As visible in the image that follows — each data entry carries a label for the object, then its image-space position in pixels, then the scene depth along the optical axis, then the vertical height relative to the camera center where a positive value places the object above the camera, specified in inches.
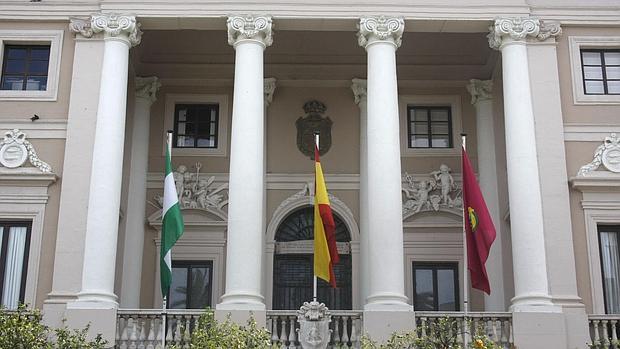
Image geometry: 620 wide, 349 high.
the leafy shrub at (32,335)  684.7 +71.3
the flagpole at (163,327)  771.4 +84.9
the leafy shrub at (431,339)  715.4 +71.9
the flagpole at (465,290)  771.4 +120.5
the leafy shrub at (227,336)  685.3 +70.2
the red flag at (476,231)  790.5 +166.9
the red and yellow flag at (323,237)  799.7 +162.4
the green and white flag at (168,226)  797.9 +170.9
